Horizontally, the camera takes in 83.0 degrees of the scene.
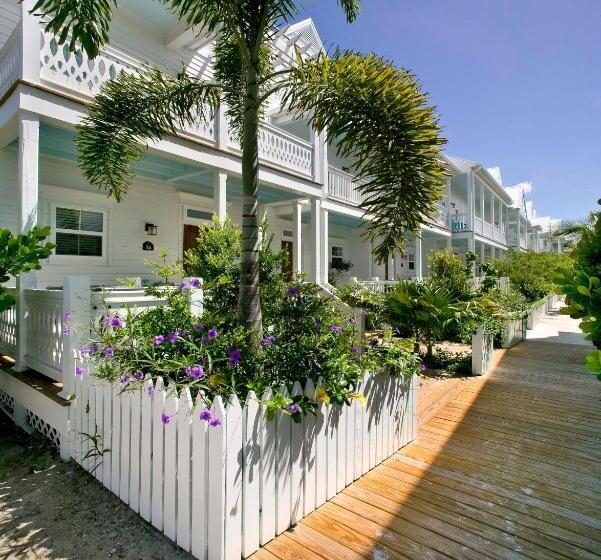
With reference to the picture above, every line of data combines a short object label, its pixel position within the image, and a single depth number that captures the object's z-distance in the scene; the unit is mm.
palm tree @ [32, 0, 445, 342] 2623
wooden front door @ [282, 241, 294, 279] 12195
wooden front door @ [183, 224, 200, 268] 9141
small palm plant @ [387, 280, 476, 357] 6094
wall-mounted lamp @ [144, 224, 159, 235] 8233
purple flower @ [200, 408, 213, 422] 1856
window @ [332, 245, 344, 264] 15109
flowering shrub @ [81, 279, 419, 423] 2326
